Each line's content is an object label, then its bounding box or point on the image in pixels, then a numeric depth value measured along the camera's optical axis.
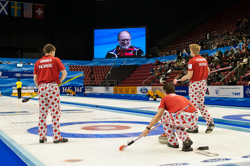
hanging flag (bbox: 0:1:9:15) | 32.31
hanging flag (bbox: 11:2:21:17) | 33.09
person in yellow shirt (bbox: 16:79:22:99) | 21.66
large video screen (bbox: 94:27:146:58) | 34.41
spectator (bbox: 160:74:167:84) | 24.14
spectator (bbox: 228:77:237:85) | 17.31
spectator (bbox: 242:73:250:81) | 16.58
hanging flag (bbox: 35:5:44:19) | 34.19
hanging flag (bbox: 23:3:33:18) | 33.41
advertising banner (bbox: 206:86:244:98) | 16.61
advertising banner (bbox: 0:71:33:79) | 29.52
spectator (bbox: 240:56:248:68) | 17.95
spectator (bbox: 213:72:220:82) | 18.96
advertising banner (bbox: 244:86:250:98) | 15.90
